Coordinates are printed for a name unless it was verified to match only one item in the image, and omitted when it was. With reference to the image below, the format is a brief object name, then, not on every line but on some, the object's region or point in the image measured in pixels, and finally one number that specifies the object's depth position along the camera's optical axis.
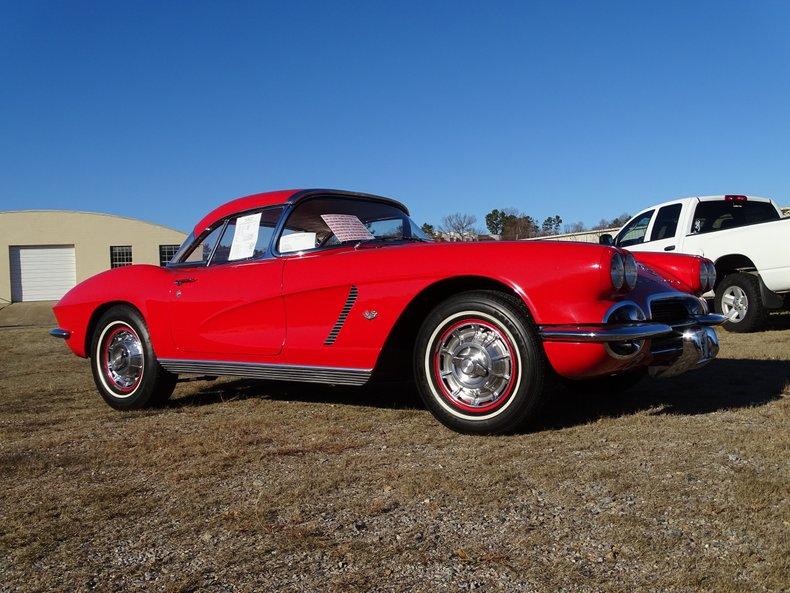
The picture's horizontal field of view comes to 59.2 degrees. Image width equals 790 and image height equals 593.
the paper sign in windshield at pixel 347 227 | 4.41
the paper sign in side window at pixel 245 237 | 4.55
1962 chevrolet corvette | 3.34
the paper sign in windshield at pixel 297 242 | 4.23
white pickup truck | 8.46
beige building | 37.58
